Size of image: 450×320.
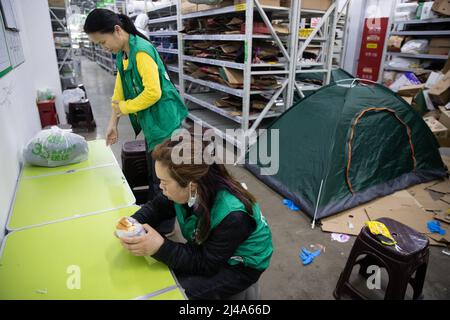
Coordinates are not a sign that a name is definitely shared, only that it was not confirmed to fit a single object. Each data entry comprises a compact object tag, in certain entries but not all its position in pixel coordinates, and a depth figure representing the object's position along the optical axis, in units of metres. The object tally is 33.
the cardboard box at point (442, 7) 4.70
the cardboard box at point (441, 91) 4.37
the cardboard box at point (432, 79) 4.77
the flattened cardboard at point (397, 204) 2.60
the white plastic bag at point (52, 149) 1.79
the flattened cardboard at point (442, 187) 2.92
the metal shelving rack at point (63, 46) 6.82
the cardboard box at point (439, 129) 3.99
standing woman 1.68
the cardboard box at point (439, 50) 4.95
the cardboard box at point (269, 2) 3.14
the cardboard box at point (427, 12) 4.98
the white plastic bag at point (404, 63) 5.54
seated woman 1.03
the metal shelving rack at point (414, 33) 4.97
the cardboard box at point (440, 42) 4.93
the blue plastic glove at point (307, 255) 2.06
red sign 6.32
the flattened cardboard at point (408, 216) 2.42
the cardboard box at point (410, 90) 4.93
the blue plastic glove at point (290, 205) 2.66
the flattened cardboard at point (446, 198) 2.76
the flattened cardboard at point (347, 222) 2.35
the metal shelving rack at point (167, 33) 5.05
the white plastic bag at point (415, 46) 5.33
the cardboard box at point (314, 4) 3.42
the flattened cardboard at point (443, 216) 2.47
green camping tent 2.54
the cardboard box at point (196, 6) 3.47
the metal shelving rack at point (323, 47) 3.53
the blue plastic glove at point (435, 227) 2.35
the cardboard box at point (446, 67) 4.66
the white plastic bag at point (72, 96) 4.85
